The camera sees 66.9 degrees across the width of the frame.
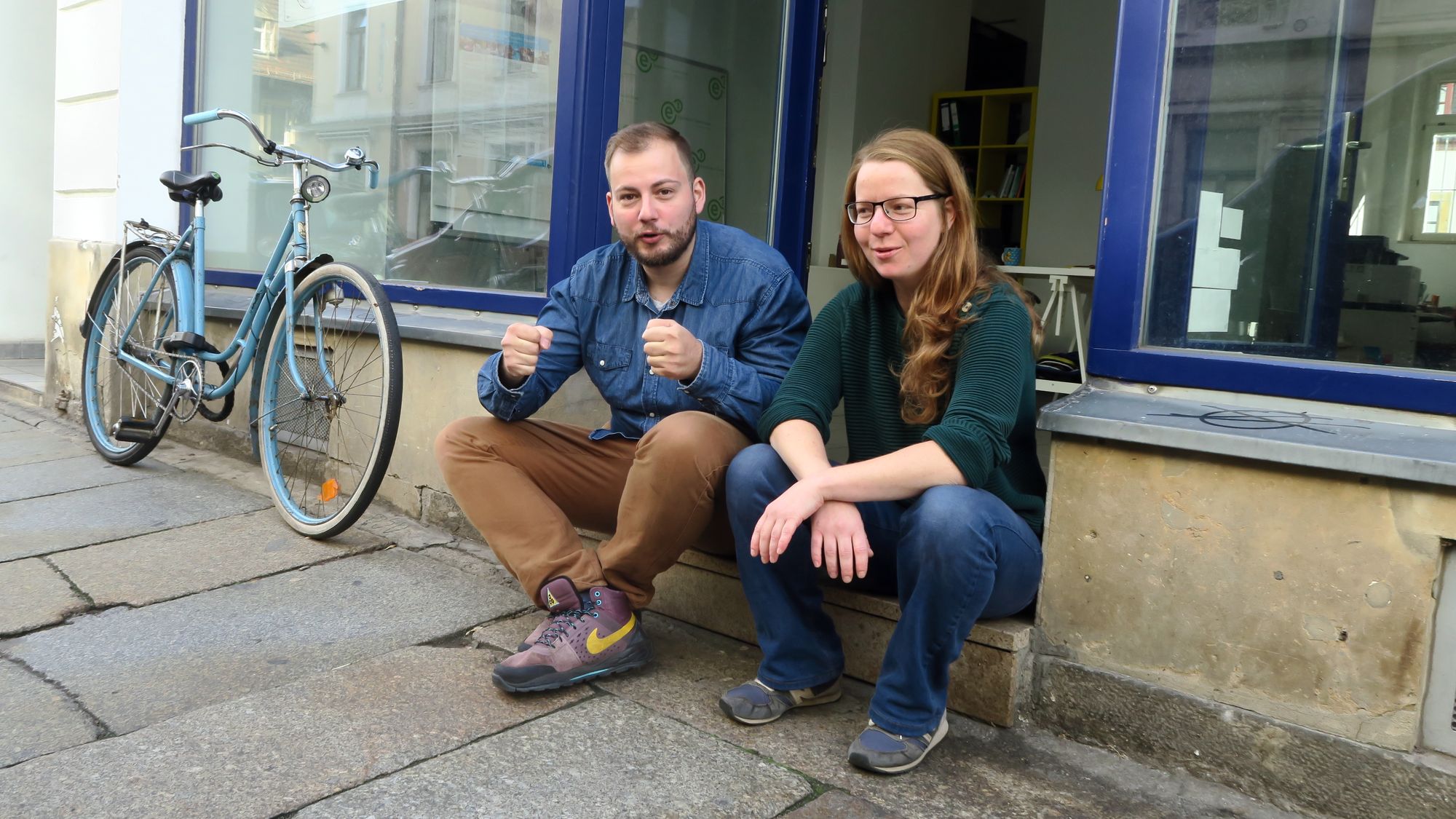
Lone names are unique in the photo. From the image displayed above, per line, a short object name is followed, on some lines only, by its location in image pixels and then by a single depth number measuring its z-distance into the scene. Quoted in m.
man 2.46
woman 2.12
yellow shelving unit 9.02
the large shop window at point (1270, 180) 2.42
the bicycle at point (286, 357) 3.44
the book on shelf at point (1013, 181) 8.96
